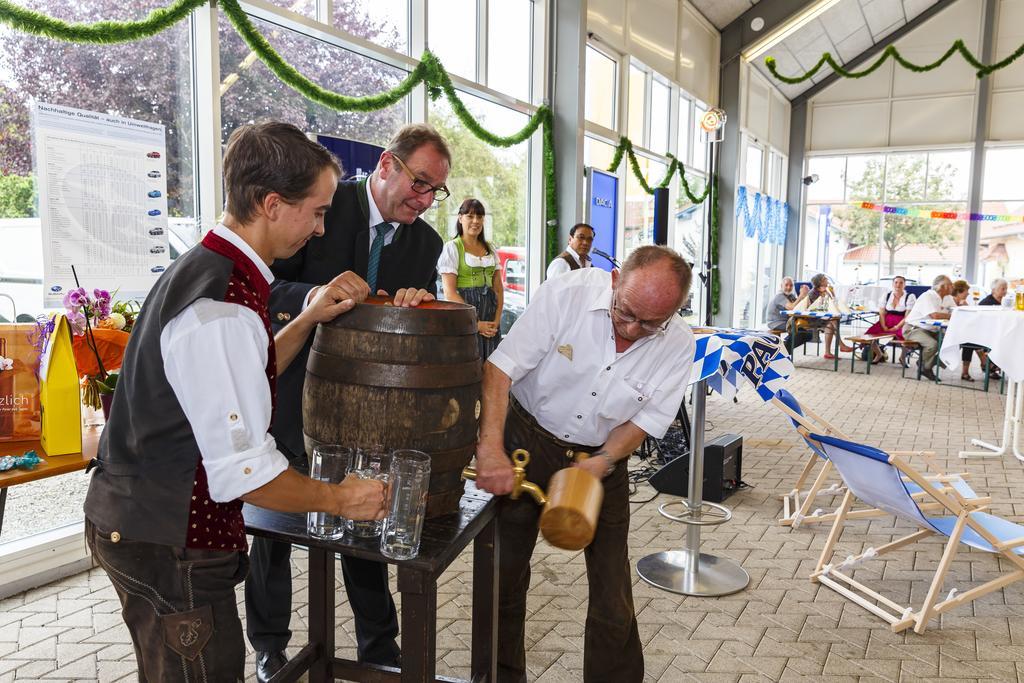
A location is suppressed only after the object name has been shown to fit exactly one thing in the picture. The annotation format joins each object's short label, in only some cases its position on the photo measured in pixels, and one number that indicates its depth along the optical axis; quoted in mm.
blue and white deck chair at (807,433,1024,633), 2908
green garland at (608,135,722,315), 8734
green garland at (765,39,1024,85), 12312
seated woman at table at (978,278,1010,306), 9367
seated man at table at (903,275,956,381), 9323
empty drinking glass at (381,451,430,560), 1407
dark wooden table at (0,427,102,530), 1932
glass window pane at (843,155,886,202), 14873
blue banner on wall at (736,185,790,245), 12914
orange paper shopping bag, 2182
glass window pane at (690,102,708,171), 11562
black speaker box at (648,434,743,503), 4418
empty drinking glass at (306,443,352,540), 1472
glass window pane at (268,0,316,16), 4448
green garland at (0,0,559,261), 3074
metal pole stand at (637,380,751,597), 3236
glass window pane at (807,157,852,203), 15508
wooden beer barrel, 1469
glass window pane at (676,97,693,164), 11016
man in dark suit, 1985
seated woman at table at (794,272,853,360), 10844
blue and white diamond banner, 3285
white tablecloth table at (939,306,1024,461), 5605
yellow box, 2145
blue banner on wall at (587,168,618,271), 7836
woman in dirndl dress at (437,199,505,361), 5039
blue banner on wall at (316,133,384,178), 3811
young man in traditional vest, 1172
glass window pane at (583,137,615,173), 8227
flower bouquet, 2482
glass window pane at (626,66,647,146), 9336
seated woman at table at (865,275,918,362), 10219
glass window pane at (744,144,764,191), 13742
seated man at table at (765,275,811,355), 10656
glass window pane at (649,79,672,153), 10078
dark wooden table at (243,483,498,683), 1409
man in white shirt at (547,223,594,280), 5703
